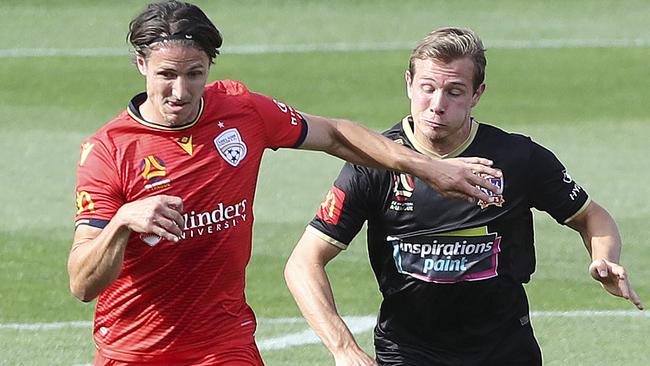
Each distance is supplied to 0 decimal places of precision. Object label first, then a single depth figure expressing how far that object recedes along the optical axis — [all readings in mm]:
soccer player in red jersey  13109
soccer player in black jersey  14953
